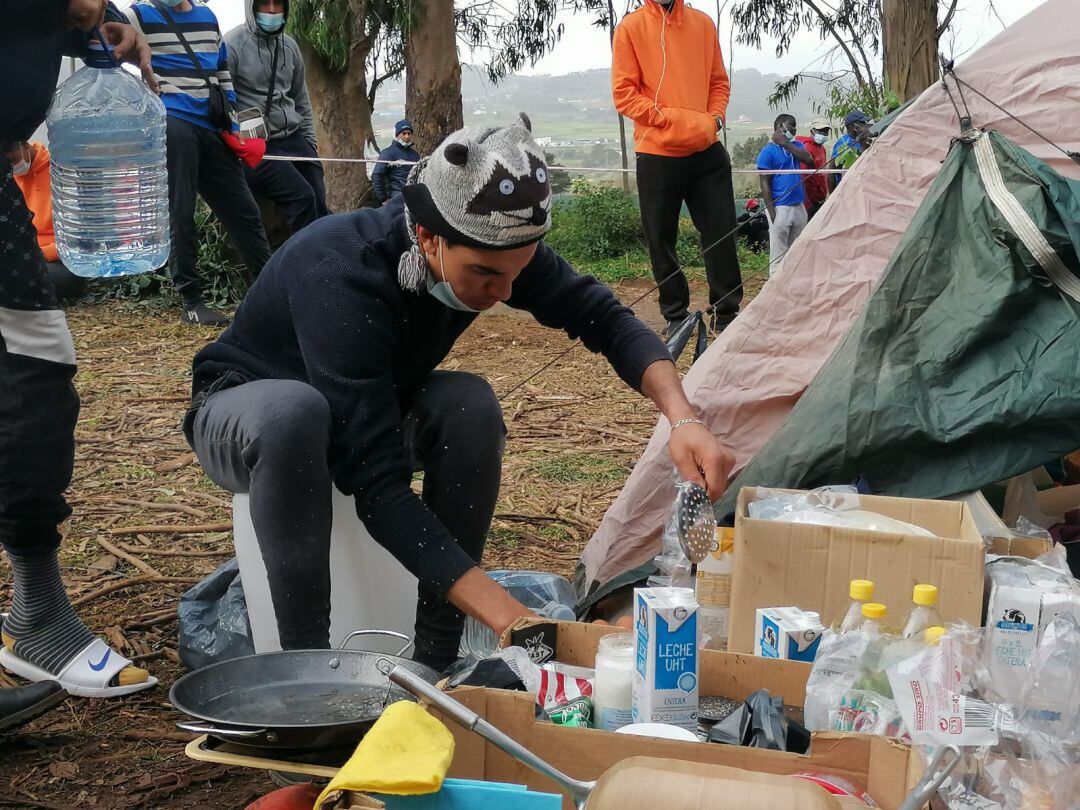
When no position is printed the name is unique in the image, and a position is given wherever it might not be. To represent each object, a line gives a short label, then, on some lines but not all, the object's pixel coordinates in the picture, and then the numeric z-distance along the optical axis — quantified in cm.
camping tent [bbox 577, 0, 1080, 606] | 260
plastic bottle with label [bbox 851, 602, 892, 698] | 156
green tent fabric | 224
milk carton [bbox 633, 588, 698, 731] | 152
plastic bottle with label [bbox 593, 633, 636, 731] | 161
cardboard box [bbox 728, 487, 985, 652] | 182
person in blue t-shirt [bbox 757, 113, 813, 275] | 909
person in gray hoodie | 635
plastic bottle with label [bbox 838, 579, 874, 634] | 168
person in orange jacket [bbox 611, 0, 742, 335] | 515
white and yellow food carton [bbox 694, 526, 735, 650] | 204
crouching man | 184
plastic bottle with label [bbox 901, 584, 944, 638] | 164
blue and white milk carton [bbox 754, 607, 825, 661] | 172
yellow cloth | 119
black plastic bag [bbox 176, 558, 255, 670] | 241
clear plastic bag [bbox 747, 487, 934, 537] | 198
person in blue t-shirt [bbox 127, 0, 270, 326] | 569
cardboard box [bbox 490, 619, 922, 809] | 136
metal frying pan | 144
